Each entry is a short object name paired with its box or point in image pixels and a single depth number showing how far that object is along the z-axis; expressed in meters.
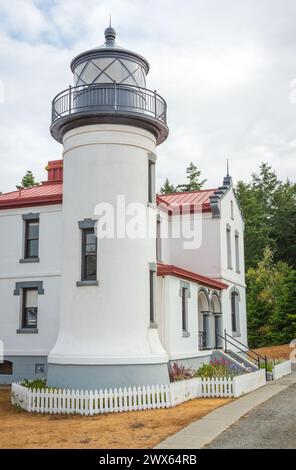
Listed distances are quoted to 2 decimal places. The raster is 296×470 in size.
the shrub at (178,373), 17.20
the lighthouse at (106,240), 15.26
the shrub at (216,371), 18.19
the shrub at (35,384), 15.68
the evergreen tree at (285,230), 54.38
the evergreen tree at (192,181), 63.09
